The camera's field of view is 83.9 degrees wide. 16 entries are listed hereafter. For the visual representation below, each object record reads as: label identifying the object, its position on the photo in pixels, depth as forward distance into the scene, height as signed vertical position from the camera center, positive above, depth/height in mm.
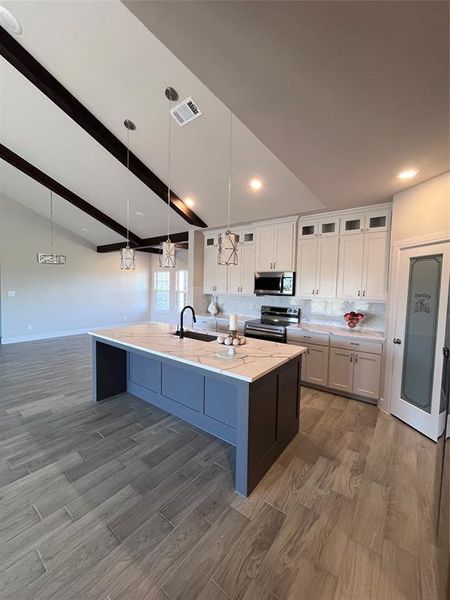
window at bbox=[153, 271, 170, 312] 8945 -270
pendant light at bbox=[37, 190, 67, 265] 4848 +442
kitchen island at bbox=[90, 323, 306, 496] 1882 -1054
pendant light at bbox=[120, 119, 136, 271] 3078 +340
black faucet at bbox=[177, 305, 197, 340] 2832 -546
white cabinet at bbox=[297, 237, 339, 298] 3938 +318
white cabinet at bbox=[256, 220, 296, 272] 4293 +704
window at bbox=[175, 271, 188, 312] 8602 -177
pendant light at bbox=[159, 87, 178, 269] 2547 +375
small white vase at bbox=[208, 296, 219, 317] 5509 -563
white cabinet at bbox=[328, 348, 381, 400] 3336 -1178
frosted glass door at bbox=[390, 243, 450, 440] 2609 -536
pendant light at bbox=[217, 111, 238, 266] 2352 +336
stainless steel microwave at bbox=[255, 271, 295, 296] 4289 +34
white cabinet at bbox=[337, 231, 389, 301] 3527 +309
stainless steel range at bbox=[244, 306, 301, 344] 4082 -664
